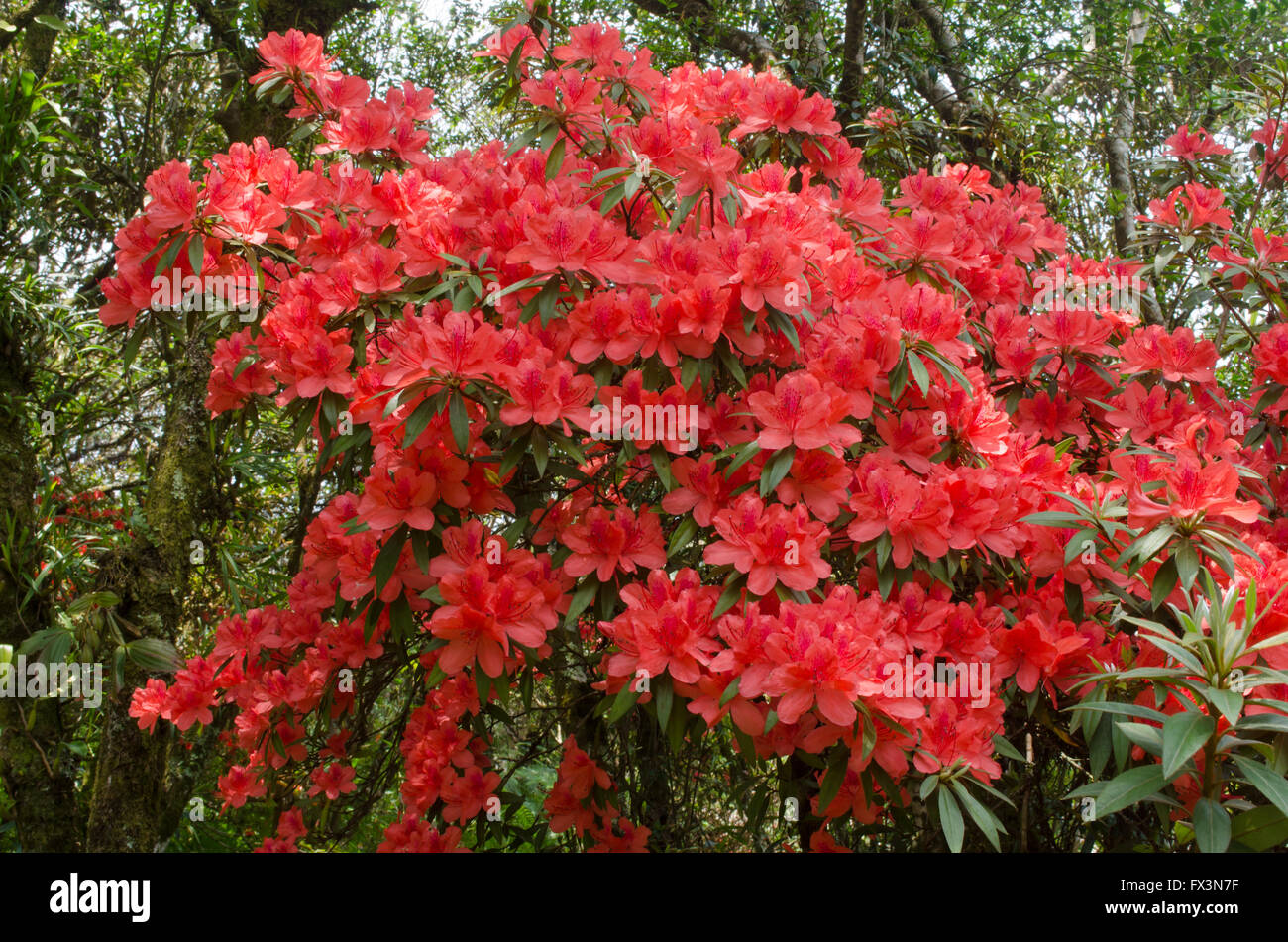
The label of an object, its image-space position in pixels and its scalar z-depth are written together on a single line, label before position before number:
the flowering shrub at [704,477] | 0.90
